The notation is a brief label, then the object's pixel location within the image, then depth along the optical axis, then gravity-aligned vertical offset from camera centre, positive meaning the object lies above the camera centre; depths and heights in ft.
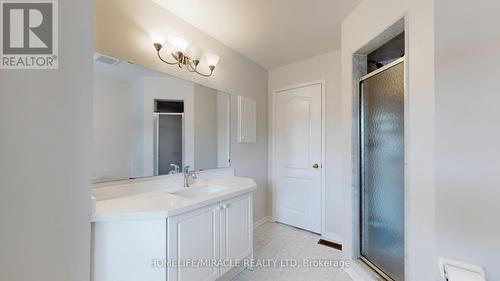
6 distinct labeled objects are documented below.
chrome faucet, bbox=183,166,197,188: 6.37 -1.07
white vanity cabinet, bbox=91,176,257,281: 3.78 -1.95
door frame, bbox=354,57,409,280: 4.29 -0.23
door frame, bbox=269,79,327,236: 9.26 -0.18
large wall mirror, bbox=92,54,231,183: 4.83 +0.50
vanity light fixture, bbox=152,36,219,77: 5.98 +2.71
